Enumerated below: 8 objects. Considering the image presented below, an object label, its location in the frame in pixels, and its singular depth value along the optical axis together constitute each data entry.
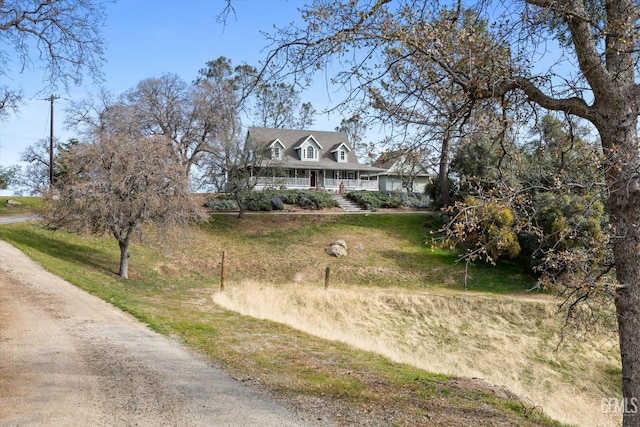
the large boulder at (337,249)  29.19
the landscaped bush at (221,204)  37.12
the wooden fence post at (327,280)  21.62
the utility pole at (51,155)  33.28
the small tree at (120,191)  18.48
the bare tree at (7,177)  41.34
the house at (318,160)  47.78
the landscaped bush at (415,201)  43.00
